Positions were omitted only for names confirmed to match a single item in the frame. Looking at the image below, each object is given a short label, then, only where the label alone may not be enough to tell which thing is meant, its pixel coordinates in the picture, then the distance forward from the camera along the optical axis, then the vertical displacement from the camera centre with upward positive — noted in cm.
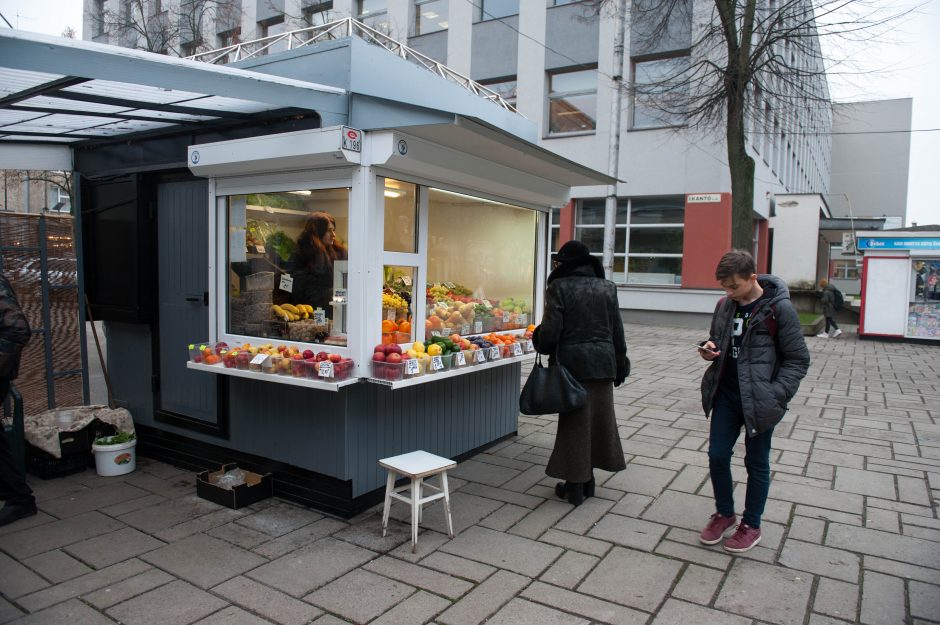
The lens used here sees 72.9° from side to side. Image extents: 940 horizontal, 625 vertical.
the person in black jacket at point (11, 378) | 369 -75
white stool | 355 -119
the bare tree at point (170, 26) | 1193 +510
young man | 343 -58
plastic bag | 437 -154
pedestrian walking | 1542 -77
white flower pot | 475 -153
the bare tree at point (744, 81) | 974 +311
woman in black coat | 421 -56
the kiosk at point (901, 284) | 1453 -23
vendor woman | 420 +0
